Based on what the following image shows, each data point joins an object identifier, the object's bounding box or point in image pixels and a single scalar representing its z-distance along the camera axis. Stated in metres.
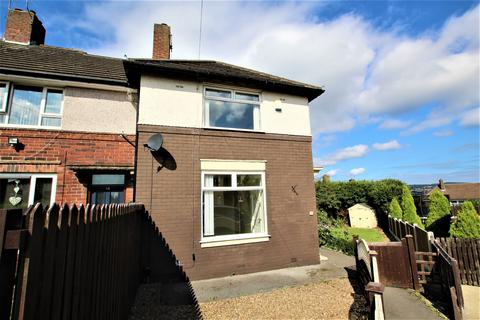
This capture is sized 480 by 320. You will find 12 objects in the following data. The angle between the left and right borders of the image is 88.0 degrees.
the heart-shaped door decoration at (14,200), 7.27
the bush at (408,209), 13.94
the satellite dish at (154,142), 6.54
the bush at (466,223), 7.98
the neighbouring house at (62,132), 7.49
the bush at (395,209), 15.32
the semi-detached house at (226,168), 6.83
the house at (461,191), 49.90
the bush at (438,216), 11.66
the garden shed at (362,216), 18.06
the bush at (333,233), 9.91
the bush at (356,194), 17.97
